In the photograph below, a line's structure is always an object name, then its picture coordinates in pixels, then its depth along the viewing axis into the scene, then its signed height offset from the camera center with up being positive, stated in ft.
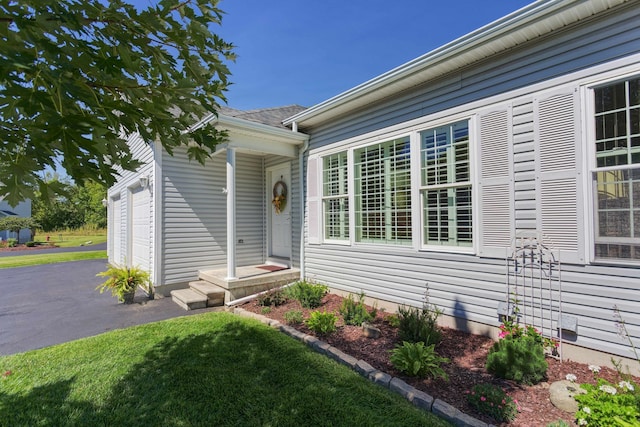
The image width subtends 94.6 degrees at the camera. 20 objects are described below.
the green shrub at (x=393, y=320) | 13.10 -4.69
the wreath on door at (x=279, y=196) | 23.35 +1.95
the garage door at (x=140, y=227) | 22.43 -0.46
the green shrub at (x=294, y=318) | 14.56 -4.84
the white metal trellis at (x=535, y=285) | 10.81 -2.57
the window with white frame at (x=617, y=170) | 9.74 +1.60
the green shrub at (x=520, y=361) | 9.11 -4.47
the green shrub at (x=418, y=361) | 9.37 -4.61
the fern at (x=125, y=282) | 18.94 -3.90
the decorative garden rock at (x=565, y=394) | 7.86 -4.89
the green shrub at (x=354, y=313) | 14.16 -4.59
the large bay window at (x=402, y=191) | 13.92 +1.57
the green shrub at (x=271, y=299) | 17.56 -4.70
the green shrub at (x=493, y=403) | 7.59 -4.88
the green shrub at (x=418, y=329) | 11.42 -4.34
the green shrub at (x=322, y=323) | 12.90 -4.56
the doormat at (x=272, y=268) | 22.34 -3.64
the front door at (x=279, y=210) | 23.35 +0.90
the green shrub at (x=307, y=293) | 17.15 -4.39
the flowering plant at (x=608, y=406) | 6.48 -4.36
